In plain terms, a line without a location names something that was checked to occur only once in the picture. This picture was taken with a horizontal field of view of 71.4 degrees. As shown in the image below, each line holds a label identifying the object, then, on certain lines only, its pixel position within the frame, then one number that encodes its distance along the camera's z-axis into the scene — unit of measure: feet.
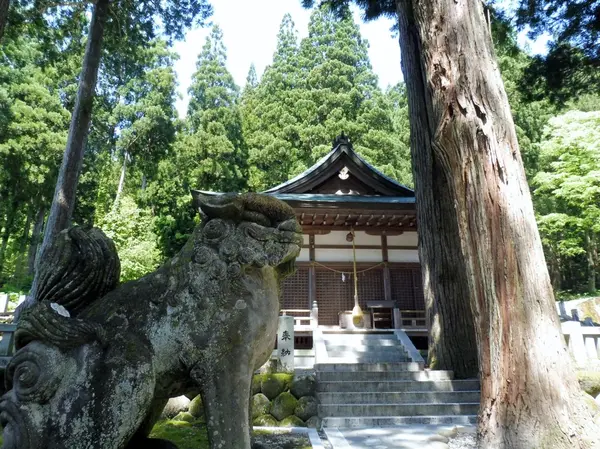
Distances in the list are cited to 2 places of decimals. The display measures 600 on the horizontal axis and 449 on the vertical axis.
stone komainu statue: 6.03
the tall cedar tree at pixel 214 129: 71.26
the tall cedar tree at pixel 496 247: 9.84
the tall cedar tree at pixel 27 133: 63.41
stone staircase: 18.86
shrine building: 38.70
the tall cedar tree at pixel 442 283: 21.95
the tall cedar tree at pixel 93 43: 26.04
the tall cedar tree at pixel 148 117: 72.38
